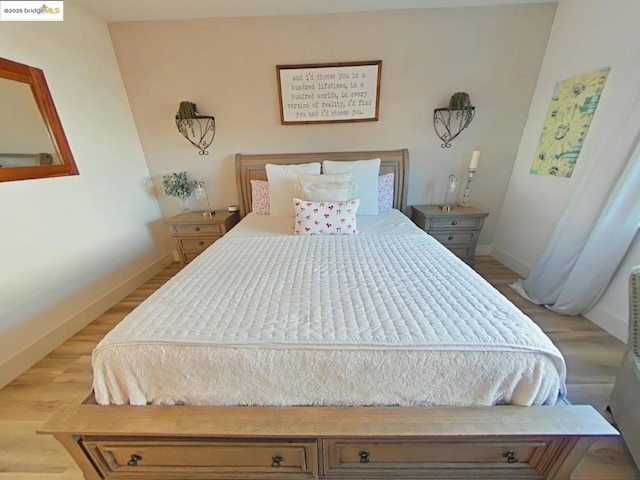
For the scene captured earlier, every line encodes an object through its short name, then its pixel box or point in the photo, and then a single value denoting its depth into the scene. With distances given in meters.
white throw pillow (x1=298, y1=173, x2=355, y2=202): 2.06
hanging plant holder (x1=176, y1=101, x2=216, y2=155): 2.34
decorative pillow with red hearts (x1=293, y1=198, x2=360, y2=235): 1.89
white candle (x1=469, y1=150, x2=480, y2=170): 2.37
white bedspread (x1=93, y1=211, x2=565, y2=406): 0.84
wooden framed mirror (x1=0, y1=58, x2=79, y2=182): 1.58
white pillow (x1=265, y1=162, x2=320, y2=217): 2.30
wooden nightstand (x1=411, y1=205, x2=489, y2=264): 2.39
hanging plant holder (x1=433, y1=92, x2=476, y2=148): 2.25
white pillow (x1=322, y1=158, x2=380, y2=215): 2.32
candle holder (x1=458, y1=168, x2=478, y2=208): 2.47
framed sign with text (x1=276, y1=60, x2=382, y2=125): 2.32
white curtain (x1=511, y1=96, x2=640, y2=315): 1.52
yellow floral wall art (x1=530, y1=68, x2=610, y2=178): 1.83
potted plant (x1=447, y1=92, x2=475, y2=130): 2.24
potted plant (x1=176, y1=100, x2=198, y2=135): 2.32
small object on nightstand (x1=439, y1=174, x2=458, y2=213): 2.53
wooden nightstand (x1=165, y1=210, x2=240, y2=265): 2.45
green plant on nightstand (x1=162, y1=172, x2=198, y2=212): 2.53
